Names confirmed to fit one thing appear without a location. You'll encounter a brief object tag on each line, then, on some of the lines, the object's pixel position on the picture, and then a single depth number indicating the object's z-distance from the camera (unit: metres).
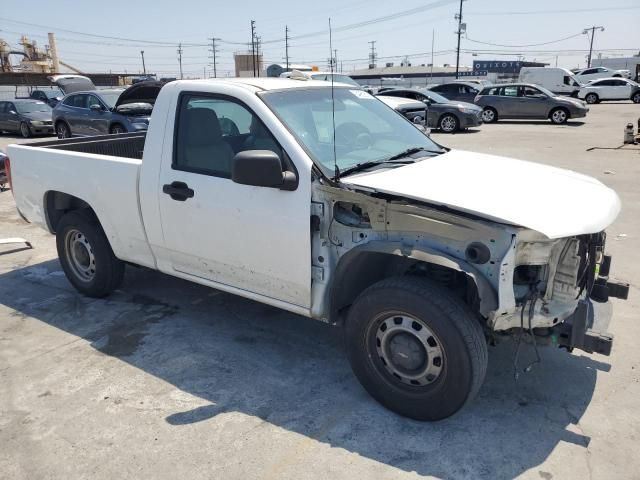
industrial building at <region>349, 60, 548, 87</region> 79.19
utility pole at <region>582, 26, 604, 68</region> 95.94
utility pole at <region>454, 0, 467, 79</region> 58.41
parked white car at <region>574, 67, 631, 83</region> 39.32
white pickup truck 2.89
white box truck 30.00
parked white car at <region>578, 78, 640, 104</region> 30.89
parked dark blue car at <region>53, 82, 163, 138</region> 13.30
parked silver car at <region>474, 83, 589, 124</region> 20.72
